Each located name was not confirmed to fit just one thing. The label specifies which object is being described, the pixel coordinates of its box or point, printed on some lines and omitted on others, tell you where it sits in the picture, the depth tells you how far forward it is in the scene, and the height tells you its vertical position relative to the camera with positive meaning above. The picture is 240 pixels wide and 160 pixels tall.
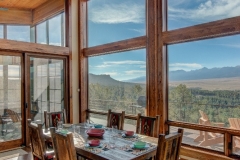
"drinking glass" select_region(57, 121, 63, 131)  3.33 -0.77
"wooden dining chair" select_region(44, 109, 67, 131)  3.69 -0.72
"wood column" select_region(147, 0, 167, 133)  4.09 +0.35
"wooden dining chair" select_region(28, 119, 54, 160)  2.53 -0.83
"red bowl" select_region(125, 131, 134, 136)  2.84 -0.76
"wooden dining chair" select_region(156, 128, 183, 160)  1.84 -0.64
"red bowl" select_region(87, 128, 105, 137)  2.80 -0.75
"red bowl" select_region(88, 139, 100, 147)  2.40 -0.76
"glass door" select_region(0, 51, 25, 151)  4.75 -0.50
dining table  2.12 -0.79
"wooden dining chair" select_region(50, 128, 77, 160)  1.98 -0.68
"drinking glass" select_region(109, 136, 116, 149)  2.44 -0.79
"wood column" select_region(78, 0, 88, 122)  5.99 +0.40
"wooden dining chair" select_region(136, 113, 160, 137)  3.12 -0.73
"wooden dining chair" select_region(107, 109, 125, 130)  3.57 -0.72
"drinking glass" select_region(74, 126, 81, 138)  2.91 -0.79
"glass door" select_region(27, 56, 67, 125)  5.22 -0.17
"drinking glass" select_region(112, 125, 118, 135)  3.01 -0.79
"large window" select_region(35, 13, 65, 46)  5.41 +1.34
